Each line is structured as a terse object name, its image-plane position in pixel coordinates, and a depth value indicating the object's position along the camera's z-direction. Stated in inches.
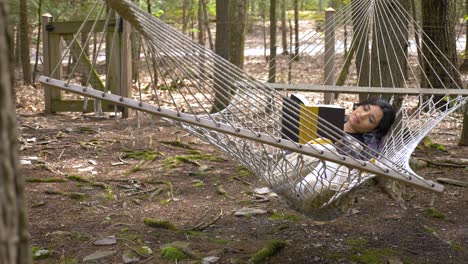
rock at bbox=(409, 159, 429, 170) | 154.9
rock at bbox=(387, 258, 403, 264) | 96.3
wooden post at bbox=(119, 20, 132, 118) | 206.7
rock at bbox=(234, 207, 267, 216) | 120.8
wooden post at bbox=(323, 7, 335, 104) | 170.9
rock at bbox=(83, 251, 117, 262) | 95.2
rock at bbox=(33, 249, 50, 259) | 96.2
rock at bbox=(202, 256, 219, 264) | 94.1
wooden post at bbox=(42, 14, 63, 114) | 220.8
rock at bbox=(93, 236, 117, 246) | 102.2
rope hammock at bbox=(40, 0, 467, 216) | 74.9
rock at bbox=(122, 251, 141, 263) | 95.3
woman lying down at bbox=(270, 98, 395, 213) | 87.7
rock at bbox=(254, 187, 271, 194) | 136.6
